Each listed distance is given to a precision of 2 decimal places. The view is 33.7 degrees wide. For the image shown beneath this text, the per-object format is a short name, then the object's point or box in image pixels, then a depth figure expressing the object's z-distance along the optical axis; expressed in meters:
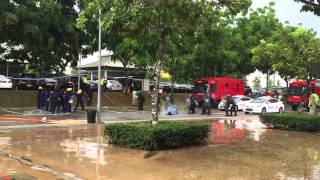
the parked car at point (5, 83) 38.45
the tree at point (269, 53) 28.05
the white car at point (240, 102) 43.55
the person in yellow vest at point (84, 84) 40.25
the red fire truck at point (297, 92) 46.19
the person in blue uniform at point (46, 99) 33.72
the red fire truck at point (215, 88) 46.81
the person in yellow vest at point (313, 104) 26.95
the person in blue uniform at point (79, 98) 34.26
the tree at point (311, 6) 17.36
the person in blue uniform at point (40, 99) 34.22
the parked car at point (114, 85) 50.03
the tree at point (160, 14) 17.28
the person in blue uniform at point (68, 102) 33.81
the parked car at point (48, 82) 40.97
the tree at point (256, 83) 89.26
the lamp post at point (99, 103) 27.49
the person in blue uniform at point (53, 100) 33.00
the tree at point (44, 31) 38.41
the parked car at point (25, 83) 41.25
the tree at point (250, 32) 54.75
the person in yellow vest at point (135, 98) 44.00
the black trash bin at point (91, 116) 26.86
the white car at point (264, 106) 40.68
